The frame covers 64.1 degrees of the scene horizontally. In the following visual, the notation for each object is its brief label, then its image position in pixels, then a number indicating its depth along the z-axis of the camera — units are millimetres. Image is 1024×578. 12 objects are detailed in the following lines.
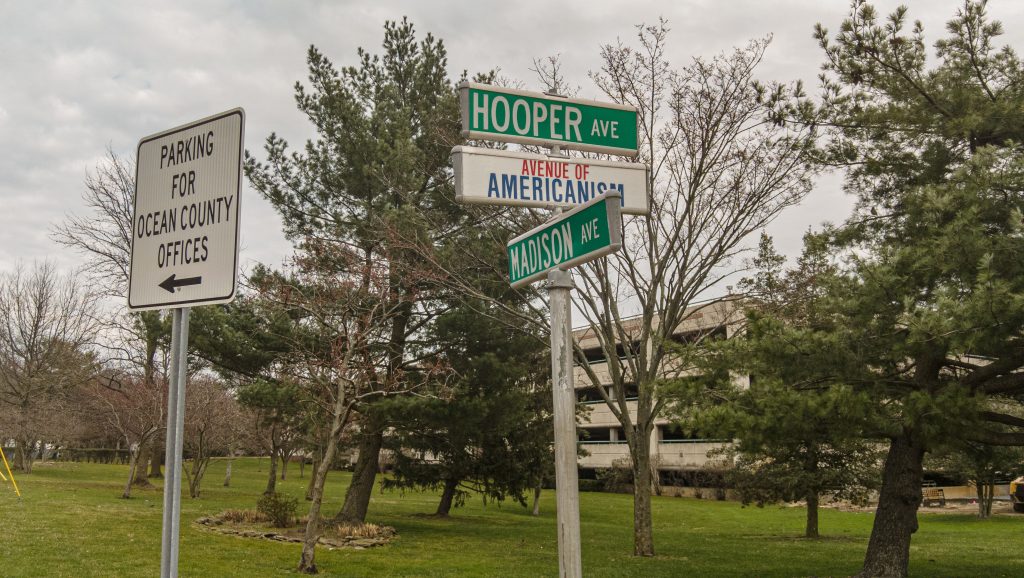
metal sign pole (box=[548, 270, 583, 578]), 3668
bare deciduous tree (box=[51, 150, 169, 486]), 32469
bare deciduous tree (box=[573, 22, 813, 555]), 16641
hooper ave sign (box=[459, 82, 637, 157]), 4203
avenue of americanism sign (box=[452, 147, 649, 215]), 4129
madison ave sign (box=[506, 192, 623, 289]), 3600
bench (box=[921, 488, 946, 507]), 40500
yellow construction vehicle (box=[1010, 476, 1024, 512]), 34438
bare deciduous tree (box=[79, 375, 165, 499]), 27969
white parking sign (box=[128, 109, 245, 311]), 2830
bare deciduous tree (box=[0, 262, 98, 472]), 41531
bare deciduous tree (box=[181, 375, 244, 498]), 30016
